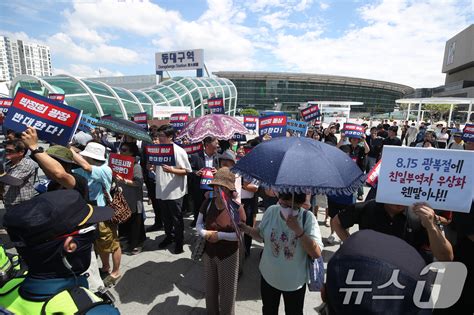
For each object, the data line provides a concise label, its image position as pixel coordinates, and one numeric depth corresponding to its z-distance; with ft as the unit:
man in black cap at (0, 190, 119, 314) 3.80
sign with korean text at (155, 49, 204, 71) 122.52
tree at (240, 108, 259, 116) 154.12
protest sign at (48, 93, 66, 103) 28.56
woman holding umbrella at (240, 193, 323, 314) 6.41
